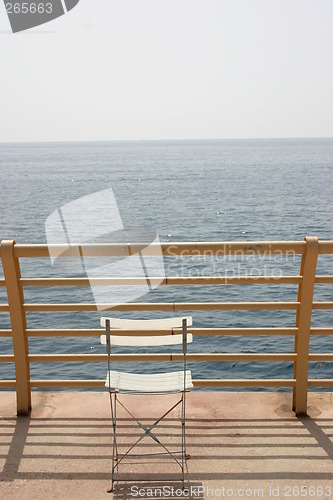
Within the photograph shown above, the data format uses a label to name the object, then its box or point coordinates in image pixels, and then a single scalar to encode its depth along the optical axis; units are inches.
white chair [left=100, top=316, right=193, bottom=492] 149.6
